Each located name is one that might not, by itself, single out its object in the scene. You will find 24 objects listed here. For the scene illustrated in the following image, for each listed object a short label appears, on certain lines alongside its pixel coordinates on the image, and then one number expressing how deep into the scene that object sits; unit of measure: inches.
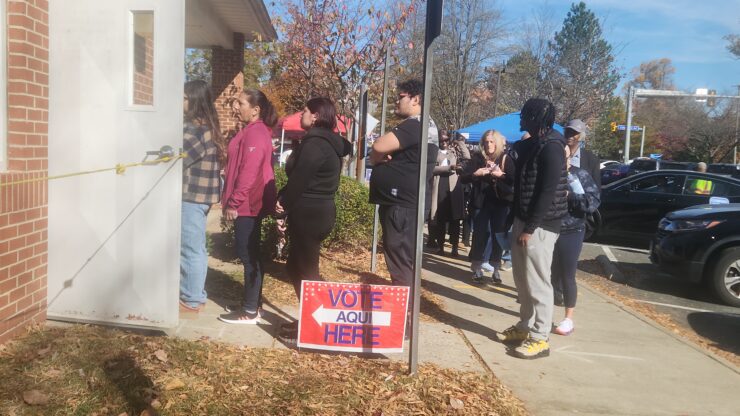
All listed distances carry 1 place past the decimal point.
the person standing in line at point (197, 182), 186.5
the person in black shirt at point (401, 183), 173.9
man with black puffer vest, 176.4
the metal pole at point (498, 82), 967.8
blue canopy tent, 550.3
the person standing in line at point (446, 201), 329.8
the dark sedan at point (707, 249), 289.4
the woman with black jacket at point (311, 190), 171.9
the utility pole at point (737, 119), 1777.8
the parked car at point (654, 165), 961.9
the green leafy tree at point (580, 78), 1076.5
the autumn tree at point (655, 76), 2886.3
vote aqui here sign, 161.8
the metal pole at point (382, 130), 269.4
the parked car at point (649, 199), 446.0
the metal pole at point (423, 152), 137.3
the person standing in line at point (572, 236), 212.7
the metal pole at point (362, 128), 281.5
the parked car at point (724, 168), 957.2
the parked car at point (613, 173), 889.1
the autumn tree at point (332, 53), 468.1
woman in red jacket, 181.3
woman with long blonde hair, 268.2
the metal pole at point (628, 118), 1403.5
